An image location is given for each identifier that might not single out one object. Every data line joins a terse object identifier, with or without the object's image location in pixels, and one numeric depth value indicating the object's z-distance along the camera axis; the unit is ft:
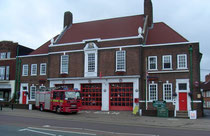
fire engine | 75.87
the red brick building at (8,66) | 120.47
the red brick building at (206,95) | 185.68
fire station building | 81.76
